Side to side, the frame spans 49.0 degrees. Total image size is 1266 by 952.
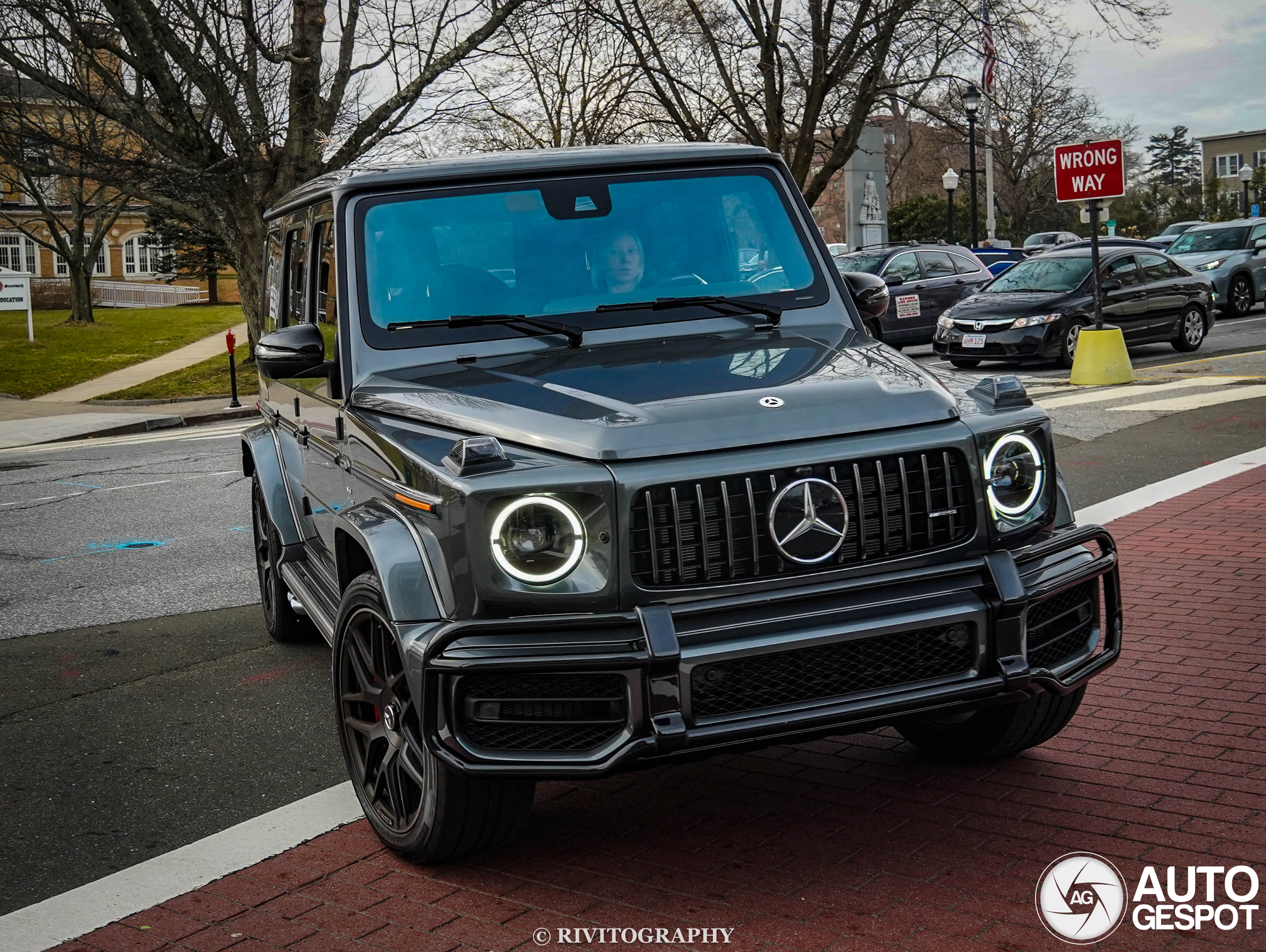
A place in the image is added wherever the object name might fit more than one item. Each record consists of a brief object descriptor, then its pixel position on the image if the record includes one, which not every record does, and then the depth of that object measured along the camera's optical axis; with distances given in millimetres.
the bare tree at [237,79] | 23516
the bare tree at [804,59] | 29625
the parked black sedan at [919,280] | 22906
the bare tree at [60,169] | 25656
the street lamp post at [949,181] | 39969
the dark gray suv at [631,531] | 3367
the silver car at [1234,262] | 26656
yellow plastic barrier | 16656
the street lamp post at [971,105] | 31578
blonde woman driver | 4641
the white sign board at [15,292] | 34594
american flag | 28155
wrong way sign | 16000
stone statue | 38219
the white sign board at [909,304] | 22906
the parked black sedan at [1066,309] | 18969
